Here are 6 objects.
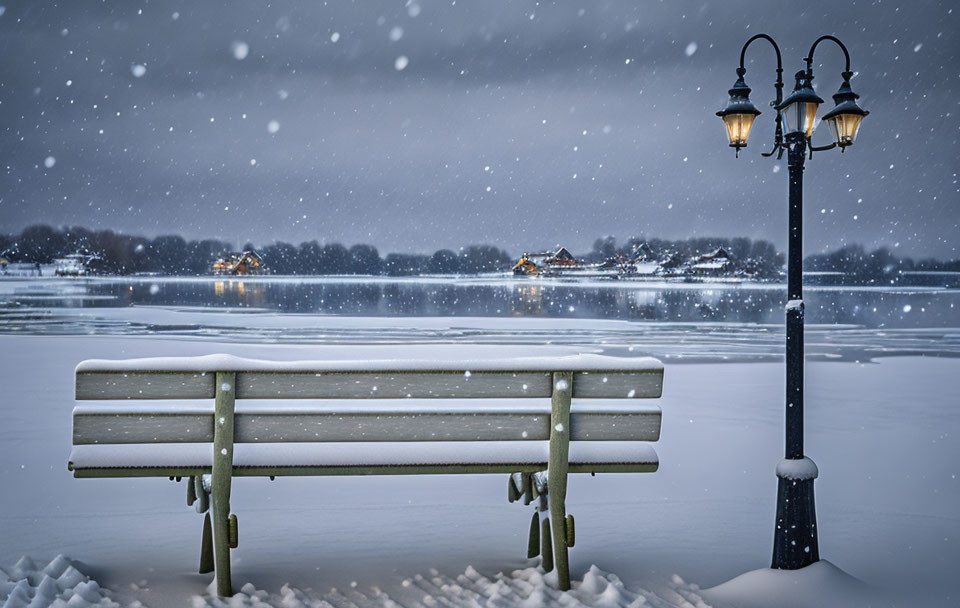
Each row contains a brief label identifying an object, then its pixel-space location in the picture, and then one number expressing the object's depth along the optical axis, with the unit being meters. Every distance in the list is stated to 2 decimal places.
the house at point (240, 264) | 188.12
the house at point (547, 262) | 183.75
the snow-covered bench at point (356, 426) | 4.11
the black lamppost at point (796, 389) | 4.60
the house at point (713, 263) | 164.45
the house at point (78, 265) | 156.98
